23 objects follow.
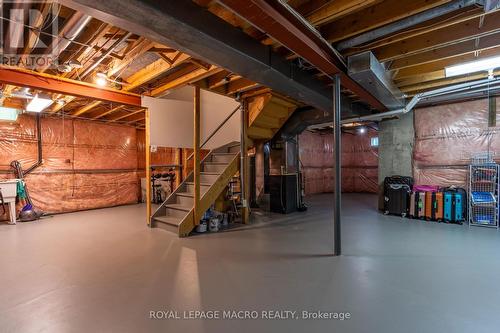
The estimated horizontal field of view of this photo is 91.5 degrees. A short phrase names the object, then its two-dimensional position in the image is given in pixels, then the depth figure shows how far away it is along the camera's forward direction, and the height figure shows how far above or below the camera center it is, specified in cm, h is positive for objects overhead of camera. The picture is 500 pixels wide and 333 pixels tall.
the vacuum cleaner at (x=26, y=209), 539 -98
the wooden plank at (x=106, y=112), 573 +136
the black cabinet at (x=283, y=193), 589 -75
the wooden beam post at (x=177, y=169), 704 -6
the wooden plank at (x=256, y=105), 485 +120
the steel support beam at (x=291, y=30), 188 +119
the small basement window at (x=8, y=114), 514 +112
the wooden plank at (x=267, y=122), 527 +94
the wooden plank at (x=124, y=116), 642 +138
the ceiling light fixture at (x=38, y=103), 432 +119
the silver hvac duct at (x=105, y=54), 265 +140
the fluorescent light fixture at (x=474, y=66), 322 +131
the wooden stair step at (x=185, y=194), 461 -59
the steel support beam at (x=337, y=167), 317 -7
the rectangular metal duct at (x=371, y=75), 306 +115
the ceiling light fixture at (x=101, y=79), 392 +143
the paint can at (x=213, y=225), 443 -113
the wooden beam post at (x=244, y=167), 498 -8
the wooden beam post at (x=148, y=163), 469 +1
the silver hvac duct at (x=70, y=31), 227 +135
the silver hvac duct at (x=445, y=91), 396 +124
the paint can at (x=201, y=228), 431 -114
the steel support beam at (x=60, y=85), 338 +125
